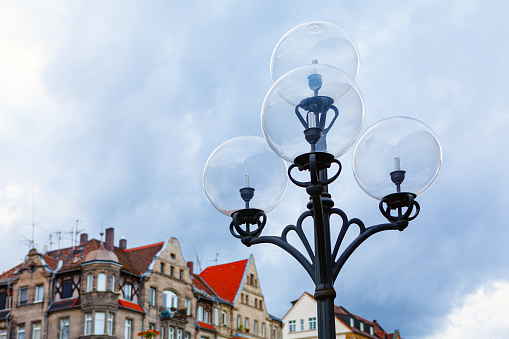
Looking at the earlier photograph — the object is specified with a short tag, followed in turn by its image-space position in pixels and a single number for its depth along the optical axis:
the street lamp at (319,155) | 6.32
